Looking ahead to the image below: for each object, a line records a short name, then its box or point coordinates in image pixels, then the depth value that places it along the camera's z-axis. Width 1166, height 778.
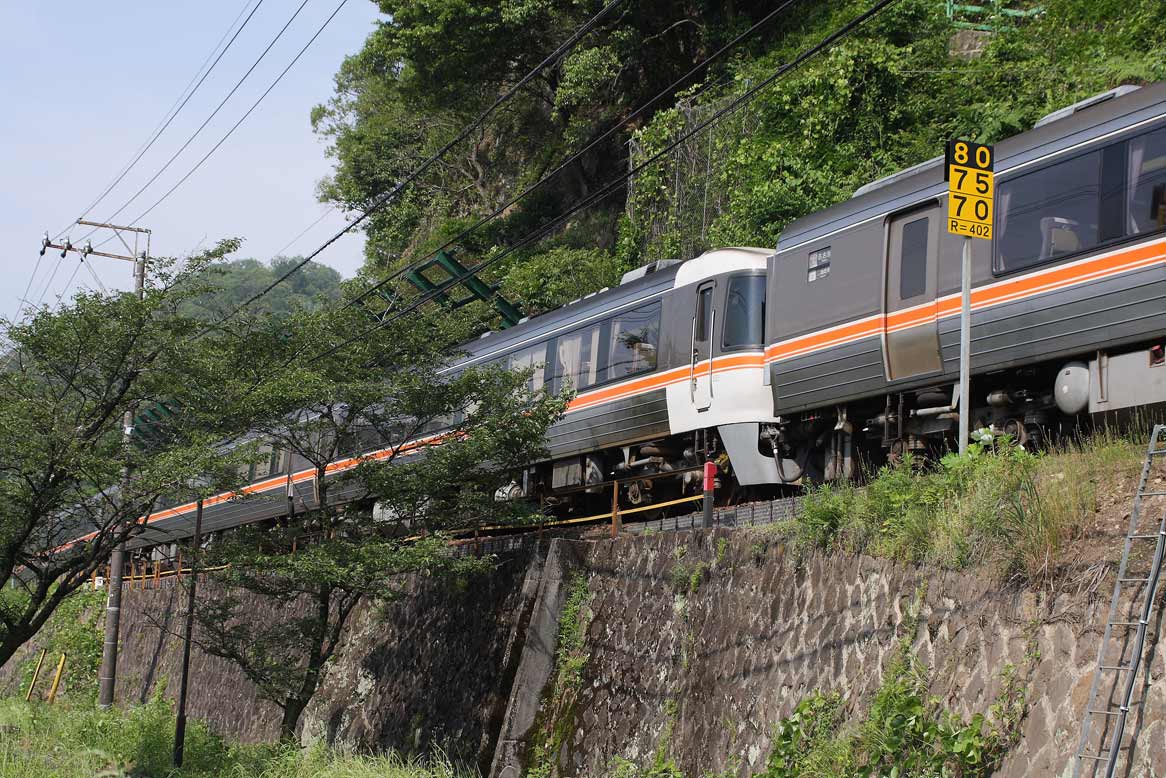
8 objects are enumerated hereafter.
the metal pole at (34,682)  30.49
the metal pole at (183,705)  18.16
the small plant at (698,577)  12.55
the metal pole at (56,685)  29.22
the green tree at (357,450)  15.86
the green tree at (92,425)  15.65
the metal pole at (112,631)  22.19
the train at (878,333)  10.61
